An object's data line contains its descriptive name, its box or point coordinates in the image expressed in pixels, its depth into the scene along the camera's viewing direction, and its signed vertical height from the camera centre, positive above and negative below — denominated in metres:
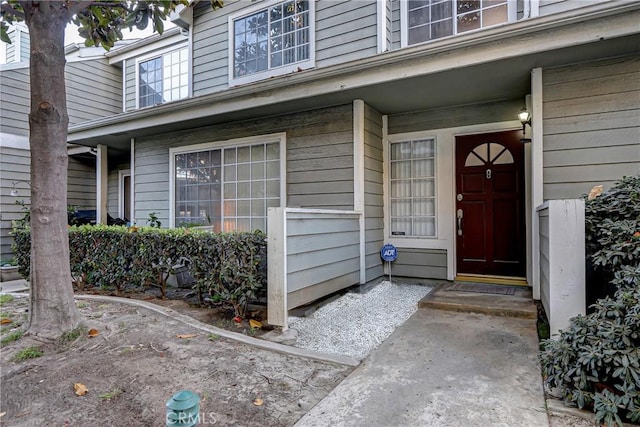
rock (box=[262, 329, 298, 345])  3.20 -1.10
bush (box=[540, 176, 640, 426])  1.86 -0.75
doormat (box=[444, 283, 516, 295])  4.39 -0.94
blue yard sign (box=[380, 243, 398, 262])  5.41 -0.58
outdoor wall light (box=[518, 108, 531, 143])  4.50 +1.18
